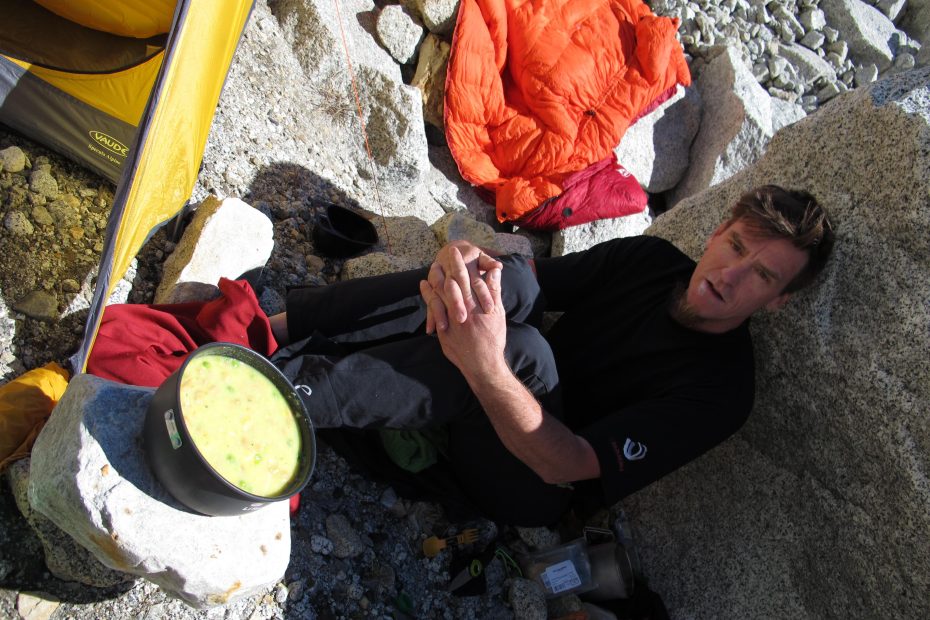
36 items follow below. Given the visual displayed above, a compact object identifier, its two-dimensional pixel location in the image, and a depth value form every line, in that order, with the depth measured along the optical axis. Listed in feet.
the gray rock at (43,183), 8.81
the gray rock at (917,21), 22.80
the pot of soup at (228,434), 4.79
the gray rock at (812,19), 20.94
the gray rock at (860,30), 21.03
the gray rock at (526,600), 8.30
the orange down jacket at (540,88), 14.08
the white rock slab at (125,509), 4.95
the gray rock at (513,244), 12.46
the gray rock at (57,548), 5.97
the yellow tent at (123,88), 7.53
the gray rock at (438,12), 14.25
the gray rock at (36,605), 5.75
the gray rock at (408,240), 11.51
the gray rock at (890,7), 22.54
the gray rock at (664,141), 16.55
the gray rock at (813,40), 20.76
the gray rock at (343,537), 7.75
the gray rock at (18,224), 8.28
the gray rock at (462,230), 11.64
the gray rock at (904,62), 21.28
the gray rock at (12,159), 8.75
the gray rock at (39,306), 7.68
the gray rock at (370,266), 10.41
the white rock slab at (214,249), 8.38
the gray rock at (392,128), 12.96
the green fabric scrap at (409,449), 8.13
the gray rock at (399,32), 14.07
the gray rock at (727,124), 16.05
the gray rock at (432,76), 14.28
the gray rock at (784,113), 17.70
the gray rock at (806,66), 19.86
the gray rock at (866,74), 20.58
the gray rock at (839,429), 7.31
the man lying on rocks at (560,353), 6.78
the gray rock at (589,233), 14.21
